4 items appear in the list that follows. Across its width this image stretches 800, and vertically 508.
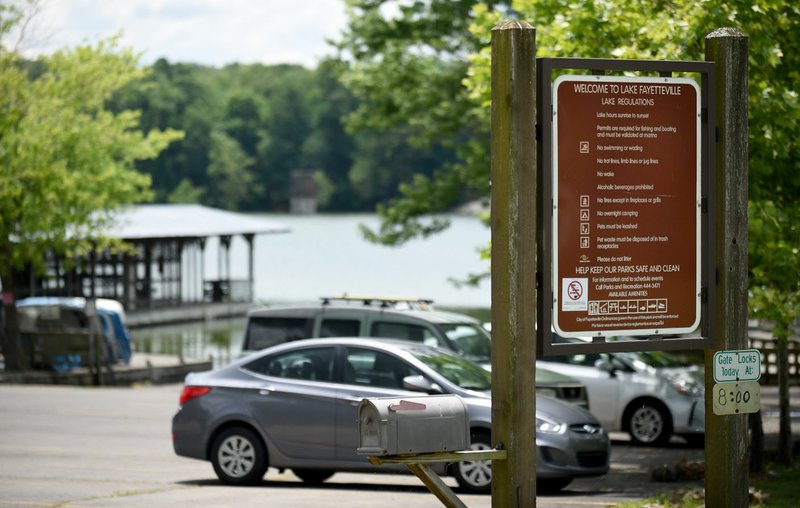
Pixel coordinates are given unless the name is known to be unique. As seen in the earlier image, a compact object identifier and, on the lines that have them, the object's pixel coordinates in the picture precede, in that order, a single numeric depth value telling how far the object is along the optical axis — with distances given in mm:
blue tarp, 36062
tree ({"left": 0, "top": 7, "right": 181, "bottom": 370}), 34219
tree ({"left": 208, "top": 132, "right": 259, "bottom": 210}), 155375
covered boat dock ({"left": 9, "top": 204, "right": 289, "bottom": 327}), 55500
